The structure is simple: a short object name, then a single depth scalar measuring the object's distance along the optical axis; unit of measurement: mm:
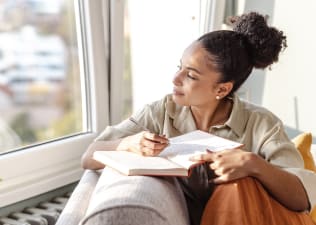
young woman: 1225
